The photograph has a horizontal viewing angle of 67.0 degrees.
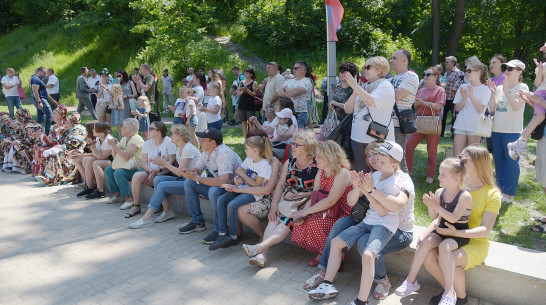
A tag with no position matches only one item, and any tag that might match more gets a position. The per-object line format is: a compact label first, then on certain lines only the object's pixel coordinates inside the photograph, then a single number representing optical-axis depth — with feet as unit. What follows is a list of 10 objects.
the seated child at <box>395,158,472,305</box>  10.27
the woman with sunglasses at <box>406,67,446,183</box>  18.97
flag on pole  18.78
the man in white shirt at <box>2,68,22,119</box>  40.77
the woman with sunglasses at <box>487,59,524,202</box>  15.47
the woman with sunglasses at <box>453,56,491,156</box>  16.66
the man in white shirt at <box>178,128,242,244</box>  15.75
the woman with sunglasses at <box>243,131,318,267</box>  13.38
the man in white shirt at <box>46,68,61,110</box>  42.27
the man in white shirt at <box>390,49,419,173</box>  15.08
